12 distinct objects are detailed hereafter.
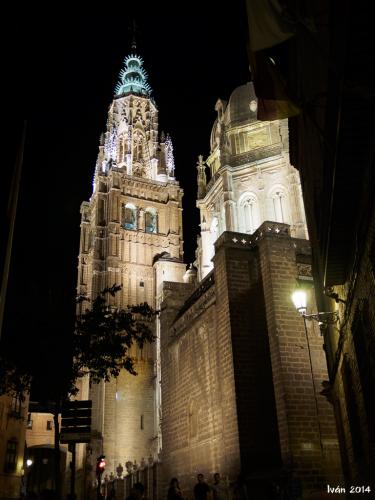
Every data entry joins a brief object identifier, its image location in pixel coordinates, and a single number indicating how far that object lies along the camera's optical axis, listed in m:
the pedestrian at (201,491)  12.28
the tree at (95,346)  16.66
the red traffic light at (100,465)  17.42
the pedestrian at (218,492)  12.27
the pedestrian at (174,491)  11.40
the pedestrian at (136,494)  10.52
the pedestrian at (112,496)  15.08
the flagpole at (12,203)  11.12
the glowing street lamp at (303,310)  12.24
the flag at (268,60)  7.32
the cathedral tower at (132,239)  45.19
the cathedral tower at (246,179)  29.28
